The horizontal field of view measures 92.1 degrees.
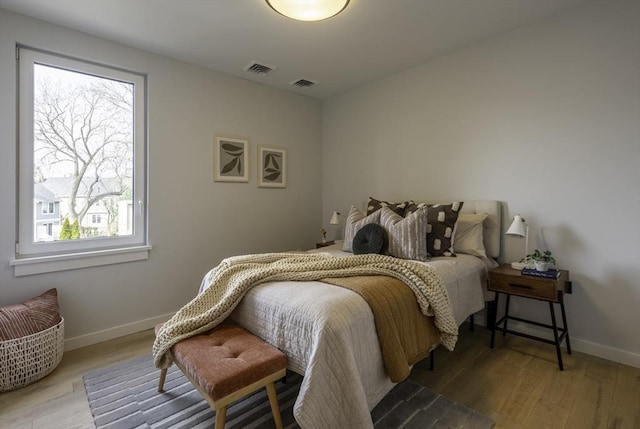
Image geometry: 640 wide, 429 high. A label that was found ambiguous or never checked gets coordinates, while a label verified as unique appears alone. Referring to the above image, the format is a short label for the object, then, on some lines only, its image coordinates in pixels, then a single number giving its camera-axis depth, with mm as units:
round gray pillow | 2439
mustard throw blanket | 1491
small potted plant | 2164
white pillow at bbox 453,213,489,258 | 2543
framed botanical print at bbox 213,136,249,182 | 3207
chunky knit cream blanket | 1659
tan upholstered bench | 1272
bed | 1296
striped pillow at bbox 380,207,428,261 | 2339
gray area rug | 1599
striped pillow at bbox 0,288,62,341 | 1916
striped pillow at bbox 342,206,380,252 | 2672
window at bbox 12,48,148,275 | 2287
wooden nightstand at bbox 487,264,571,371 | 2070
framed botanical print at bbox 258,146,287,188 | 3578
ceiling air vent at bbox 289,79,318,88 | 3502
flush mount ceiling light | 1826
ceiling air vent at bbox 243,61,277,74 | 3051
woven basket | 1863
